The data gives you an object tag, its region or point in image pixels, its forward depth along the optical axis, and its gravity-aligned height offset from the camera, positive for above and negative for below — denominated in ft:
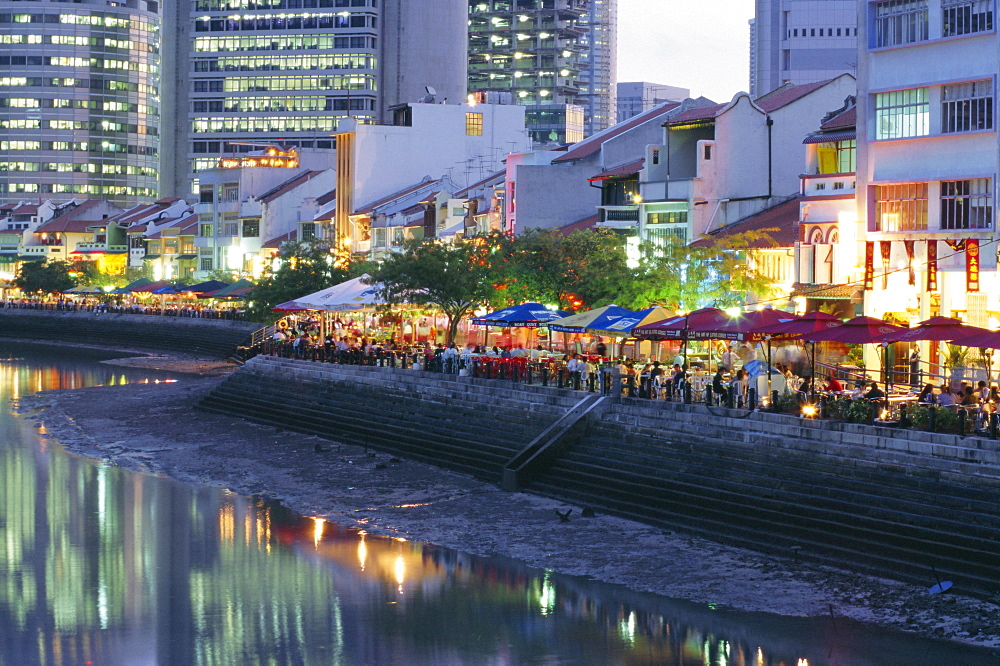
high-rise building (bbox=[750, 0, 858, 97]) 540.11 +113.88
